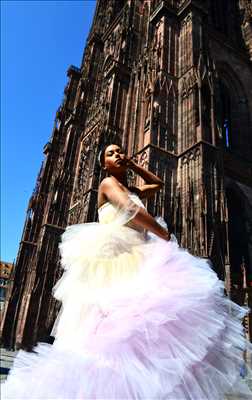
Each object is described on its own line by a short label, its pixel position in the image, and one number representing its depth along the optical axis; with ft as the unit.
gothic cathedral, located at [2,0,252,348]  36.68
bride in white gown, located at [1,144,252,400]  4.57
